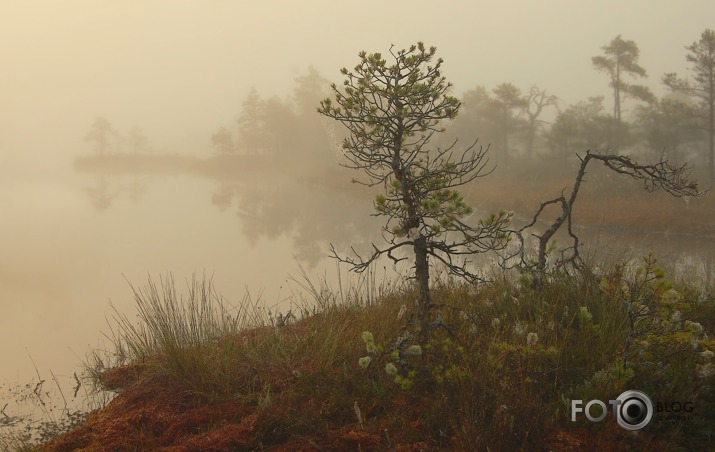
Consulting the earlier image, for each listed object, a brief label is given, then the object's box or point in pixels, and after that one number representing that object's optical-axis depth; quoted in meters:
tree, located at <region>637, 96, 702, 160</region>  20.56
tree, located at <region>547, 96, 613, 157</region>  23.98
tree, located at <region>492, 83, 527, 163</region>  29.34
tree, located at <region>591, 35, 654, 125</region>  25.02
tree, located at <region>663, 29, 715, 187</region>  19.50
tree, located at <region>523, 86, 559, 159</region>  29.22
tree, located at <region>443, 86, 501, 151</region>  30.70
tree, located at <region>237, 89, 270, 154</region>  47.53
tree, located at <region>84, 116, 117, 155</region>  61.92
